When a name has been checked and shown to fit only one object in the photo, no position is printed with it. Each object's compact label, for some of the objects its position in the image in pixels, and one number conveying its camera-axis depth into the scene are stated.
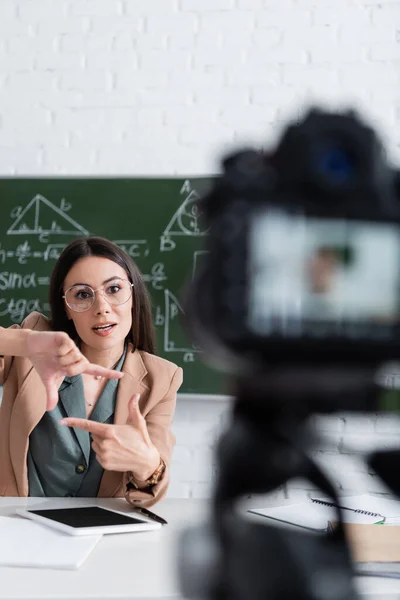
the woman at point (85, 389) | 1.80
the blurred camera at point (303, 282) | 0.32
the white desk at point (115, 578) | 0.97
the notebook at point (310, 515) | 1.26
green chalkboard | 2.59
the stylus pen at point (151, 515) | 1.39
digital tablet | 1.26
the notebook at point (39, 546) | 1.08
